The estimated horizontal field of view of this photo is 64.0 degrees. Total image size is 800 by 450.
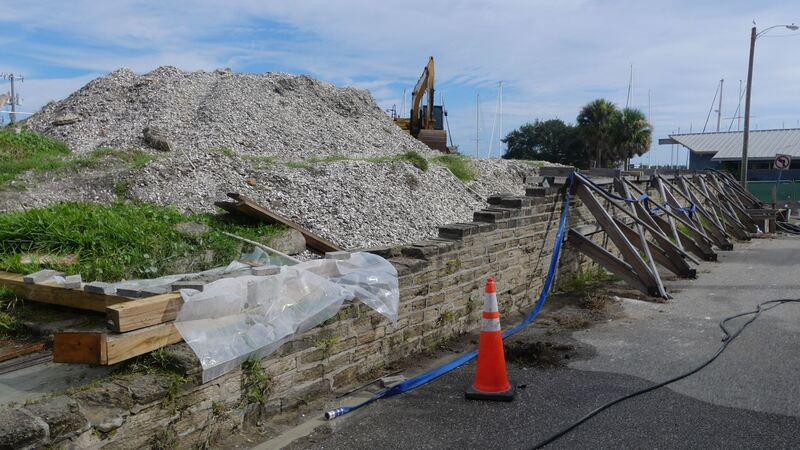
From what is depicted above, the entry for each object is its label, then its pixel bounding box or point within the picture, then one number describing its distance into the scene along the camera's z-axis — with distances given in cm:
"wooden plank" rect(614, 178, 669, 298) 839
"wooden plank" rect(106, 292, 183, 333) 349
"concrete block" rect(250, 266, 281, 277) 472
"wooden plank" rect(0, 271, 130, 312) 461
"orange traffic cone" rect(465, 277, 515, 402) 479
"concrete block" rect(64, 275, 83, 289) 496
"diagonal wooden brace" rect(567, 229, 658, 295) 864
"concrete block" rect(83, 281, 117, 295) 449
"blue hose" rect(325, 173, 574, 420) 479
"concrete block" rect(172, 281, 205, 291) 409
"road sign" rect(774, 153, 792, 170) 2314
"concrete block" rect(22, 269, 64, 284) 522
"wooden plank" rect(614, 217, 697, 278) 980
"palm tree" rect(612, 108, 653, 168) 4603
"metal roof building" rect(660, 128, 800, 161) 4191
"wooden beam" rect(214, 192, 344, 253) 1066
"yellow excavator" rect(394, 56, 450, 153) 3070
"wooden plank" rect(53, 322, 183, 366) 338
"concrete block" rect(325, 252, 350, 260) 543
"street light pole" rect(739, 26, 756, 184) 2416
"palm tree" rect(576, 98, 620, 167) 4684
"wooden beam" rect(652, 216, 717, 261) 1192
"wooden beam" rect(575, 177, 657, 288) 858
